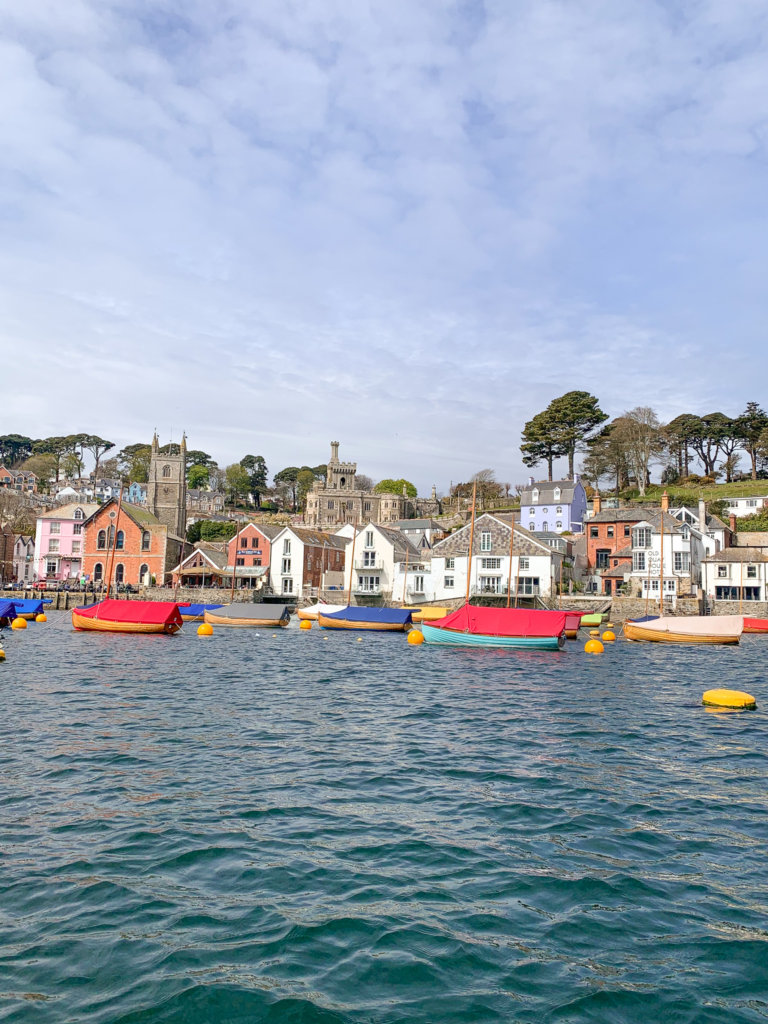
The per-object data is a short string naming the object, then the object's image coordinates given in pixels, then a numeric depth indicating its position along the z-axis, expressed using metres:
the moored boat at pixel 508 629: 44.06
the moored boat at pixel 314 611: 61.00
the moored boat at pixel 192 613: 67.50
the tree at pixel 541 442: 116.38
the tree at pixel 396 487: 167.50
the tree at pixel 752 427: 117.56
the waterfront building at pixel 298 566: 87.81
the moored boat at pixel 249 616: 61.62
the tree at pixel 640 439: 113.56
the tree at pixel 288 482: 190.21
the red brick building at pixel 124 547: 90.06
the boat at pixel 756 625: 64.69
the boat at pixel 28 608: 63.19
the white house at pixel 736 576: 74.69
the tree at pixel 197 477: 175.12
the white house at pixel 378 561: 85.44
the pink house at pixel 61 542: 96.19
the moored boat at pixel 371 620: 57.79
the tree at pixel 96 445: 183.88
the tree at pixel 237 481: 175.38
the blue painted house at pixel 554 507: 101.94
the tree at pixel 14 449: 192.88
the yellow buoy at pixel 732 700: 25.22
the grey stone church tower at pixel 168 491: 116.31
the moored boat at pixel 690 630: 50.47
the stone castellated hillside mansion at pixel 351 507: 148.12
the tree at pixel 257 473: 182.75
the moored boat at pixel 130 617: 49.00
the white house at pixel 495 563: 75.62
